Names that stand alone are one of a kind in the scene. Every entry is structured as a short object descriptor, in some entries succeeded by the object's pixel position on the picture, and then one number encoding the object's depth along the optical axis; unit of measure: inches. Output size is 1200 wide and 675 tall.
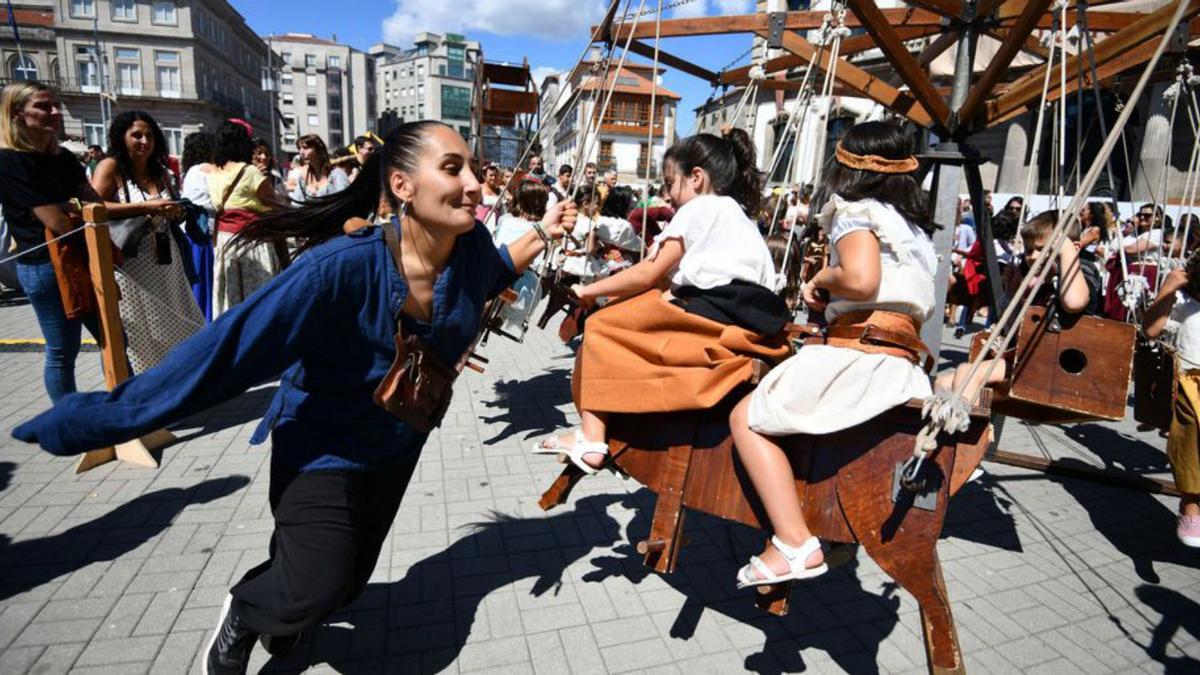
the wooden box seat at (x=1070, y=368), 116.3
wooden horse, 75.9
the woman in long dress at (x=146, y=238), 165.9
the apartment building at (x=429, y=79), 3693.4
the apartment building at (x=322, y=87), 3299.7
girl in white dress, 77.0
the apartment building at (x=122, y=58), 1914.4
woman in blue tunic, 68.9
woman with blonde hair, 137.4
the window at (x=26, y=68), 1879.9
